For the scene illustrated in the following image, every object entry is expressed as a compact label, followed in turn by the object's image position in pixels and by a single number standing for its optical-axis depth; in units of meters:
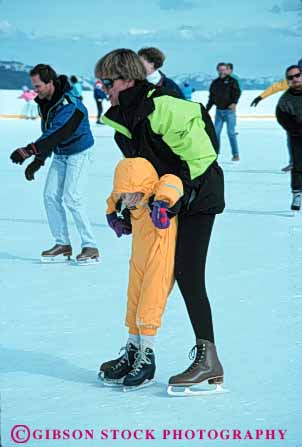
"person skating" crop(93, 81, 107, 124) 38.18
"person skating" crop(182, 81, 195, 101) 40.86
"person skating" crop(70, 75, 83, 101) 35.79
